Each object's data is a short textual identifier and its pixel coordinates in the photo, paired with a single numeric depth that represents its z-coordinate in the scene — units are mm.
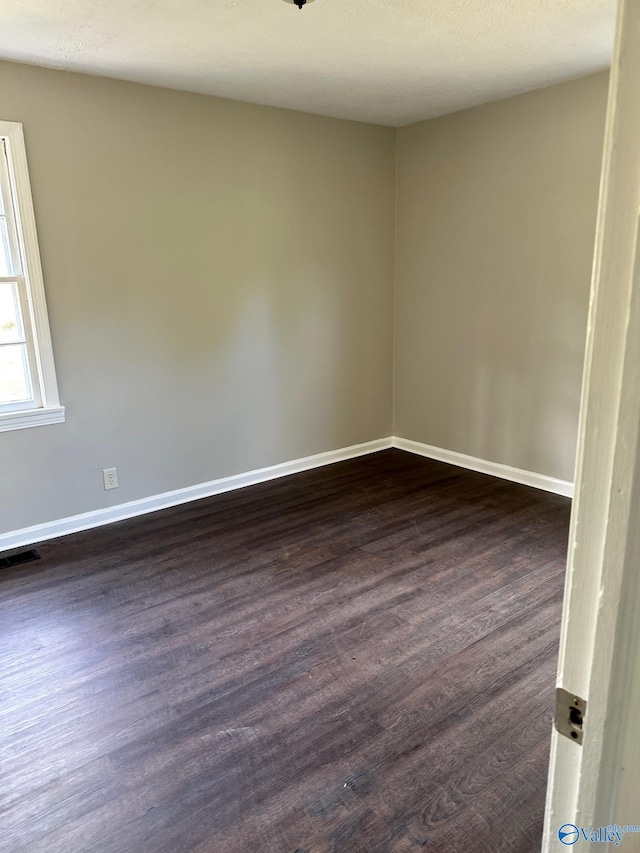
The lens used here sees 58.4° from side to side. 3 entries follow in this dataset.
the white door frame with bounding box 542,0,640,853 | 479
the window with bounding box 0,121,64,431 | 2953
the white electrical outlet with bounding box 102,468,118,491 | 3479
